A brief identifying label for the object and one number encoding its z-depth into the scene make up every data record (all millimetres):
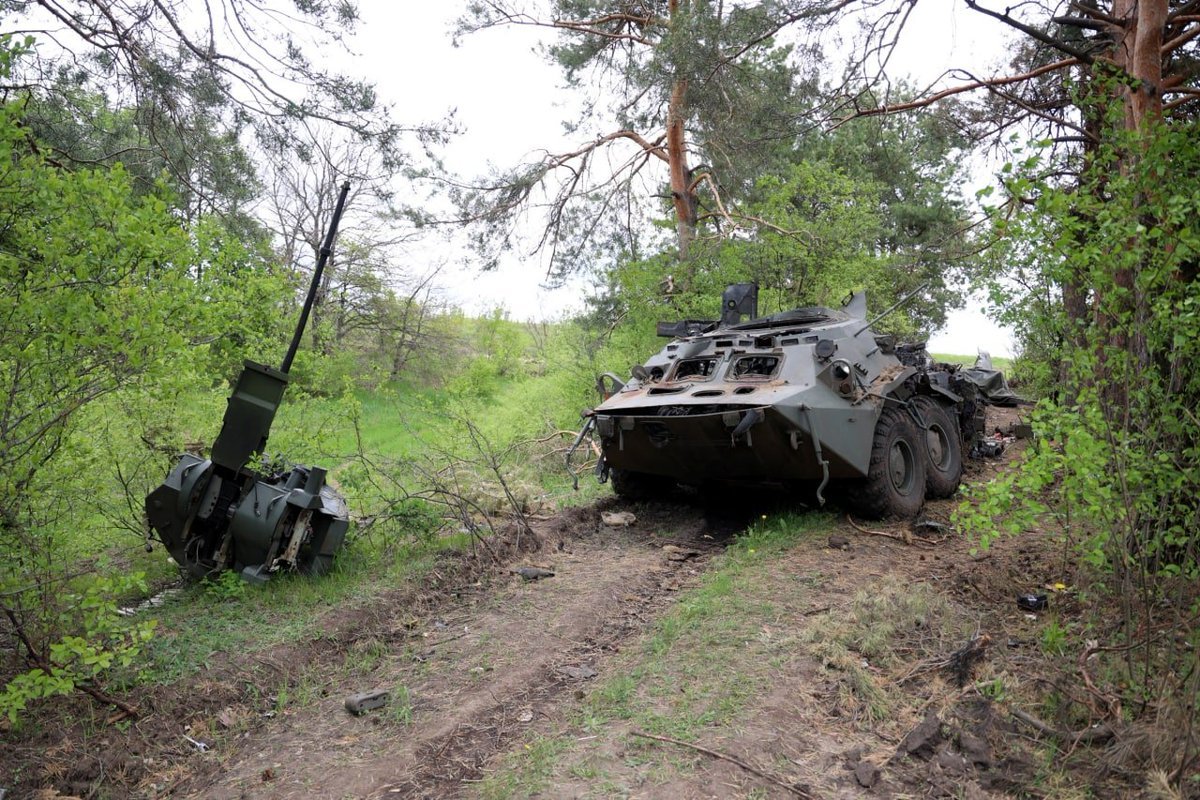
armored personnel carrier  7113
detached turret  6367
